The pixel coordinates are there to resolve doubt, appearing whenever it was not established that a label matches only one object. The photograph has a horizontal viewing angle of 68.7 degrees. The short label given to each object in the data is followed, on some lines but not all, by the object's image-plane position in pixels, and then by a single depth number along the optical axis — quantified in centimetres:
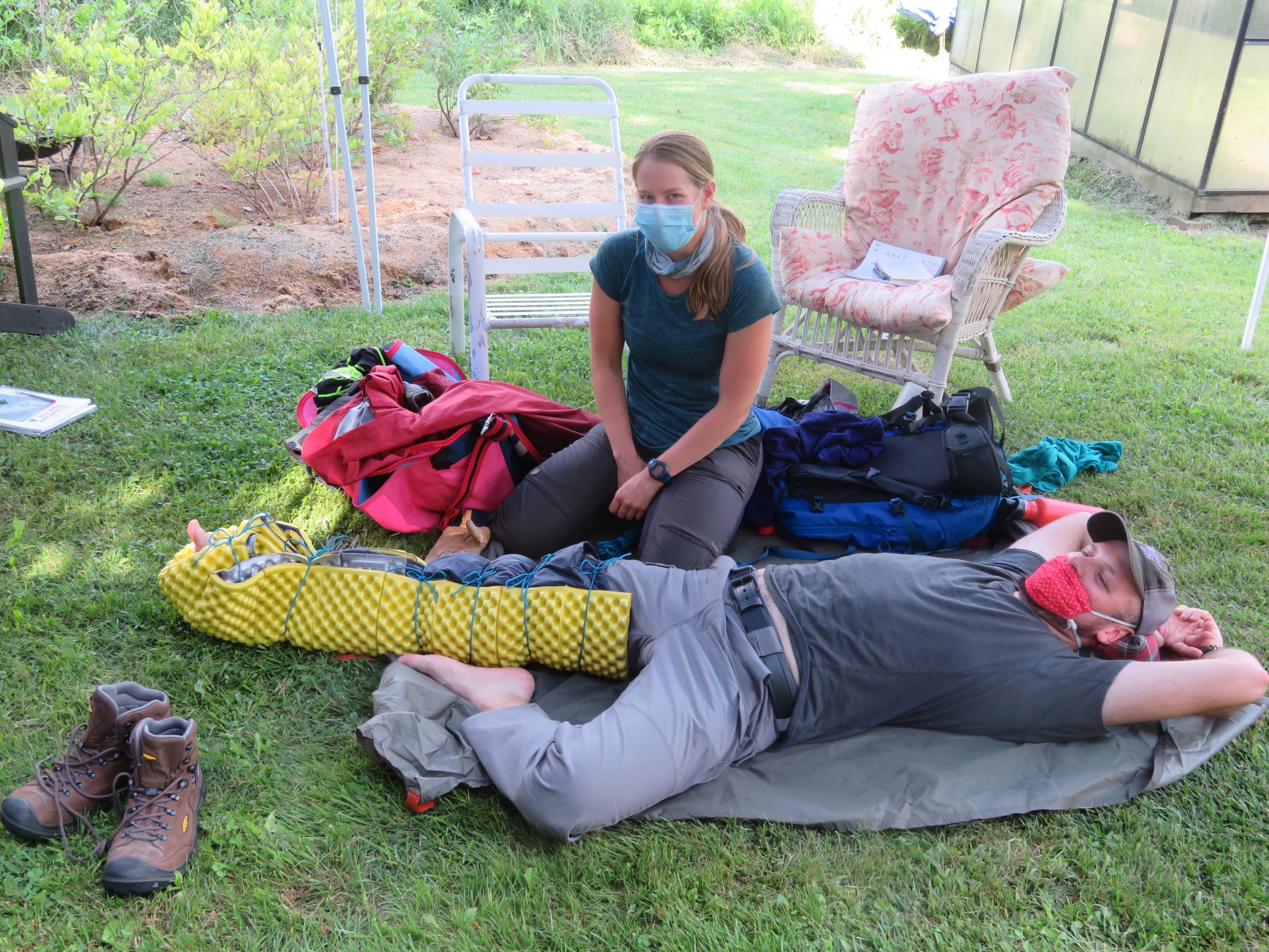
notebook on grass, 333
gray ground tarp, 197
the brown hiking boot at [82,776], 180
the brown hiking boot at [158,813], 172
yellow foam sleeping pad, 224
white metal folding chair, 353
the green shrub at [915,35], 1366
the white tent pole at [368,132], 403
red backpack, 282
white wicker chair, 347
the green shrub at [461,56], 815
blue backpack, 288
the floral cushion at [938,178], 373
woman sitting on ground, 254
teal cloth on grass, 325
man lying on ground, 190
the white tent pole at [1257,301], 423
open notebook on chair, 388
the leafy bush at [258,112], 553
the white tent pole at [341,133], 415
